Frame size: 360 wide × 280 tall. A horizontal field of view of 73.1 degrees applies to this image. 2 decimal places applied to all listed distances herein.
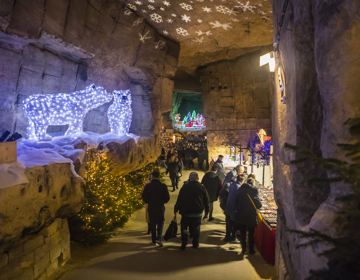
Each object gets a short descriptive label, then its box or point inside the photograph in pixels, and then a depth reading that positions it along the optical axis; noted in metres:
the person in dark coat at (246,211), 4.43
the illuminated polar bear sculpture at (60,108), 5.36
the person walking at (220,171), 6.83
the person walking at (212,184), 6.23
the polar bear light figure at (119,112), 7.50
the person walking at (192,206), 4.54
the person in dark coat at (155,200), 4.66
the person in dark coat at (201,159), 14.98
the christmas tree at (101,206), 4.78
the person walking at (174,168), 9.08
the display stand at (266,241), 4.16
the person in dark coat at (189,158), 14.33
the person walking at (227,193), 5.07
